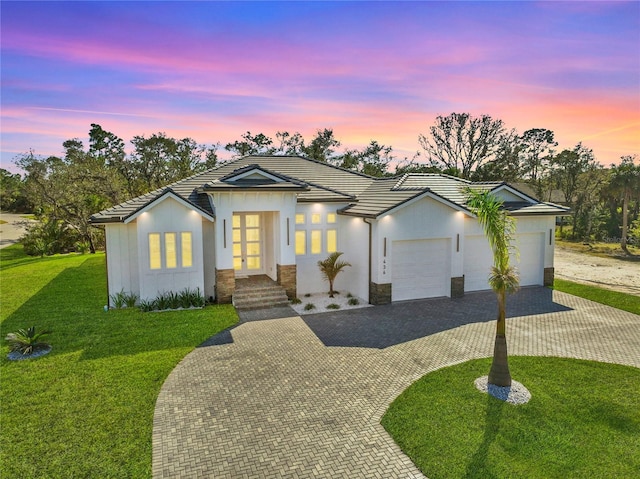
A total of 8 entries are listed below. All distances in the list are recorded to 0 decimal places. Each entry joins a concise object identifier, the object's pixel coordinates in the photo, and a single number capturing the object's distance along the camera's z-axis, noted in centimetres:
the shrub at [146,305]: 1491
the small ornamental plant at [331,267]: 1700
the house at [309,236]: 1534
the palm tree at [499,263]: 868
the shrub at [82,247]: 3052
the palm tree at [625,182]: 3578
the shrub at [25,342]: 1099
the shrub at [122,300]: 1541
